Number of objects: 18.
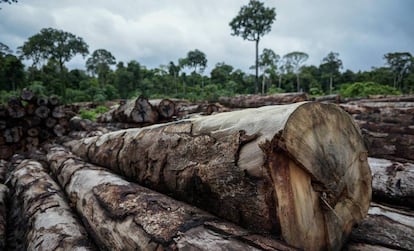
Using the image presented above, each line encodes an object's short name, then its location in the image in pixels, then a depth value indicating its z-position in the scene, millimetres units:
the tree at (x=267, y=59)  40969
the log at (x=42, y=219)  1490
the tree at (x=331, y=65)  41625
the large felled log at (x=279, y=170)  1037
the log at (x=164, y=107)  5621
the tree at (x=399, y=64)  40188
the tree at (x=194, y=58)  45750
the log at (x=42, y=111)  5953
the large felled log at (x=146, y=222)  992
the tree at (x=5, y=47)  27422
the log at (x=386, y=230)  1321
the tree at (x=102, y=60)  41316
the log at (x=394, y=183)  1893
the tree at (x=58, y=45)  28531
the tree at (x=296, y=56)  45031
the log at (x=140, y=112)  5477
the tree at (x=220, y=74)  45872
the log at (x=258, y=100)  6528
